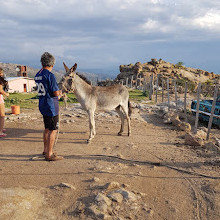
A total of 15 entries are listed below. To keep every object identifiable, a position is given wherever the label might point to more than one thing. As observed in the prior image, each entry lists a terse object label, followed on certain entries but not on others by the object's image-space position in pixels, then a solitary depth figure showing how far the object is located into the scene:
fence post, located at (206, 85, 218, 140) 8.28
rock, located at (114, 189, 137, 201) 3.82
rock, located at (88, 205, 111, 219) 3.32
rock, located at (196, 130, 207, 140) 8.77
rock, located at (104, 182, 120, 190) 4.14
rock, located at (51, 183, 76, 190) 4.16
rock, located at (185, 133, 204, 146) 7.04
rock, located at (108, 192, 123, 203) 3.74
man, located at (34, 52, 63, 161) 4.87
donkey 6.86
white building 39.72
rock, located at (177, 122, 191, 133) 9.31
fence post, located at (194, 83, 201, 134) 9.01
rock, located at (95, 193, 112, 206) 3.66
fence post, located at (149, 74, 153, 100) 21.44
